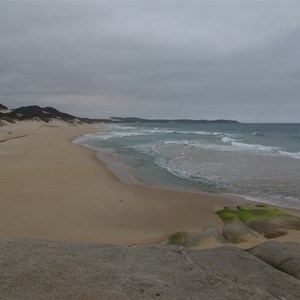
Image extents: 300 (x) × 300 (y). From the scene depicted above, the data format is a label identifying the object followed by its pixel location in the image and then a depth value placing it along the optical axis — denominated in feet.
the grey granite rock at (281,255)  11.75
